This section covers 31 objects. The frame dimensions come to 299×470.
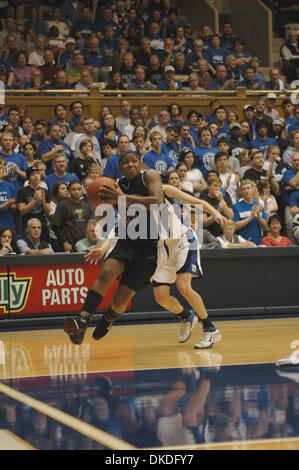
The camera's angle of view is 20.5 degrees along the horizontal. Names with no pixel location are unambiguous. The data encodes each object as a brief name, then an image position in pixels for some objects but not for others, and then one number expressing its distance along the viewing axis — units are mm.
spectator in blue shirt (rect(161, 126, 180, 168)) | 14602
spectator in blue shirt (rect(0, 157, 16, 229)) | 12367
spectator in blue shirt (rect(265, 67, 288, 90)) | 18391
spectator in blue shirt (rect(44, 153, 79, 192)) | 13009
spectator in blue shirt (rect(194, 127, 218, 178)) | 14789
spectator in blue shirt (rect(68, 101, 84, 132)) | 15016
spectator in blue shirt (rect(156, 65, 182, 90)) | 17281
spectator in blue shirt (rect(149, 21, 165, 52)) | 18766
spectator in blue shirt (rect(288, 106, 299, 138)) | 16547
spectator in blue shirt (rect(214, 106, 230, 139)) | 15984
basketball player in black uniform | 8656
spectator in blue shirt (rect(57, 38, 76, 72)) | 17125
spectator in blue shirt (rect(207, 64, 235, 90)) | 18062
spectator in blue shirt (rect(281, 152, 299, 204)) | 14438
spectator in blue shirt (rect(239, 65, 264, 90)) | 18828
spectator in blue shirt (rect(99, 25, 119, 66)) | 17828
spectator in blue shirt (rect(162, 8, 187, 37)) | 19592
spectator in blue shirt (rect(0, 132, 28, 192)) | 13062
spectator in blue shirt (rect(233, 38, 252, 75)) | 19531
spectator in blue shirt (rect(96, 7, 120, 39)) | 18562
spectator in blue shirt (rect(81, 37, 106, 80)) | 17469
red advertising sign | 11930
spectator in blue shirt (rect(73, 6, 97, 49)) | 18172
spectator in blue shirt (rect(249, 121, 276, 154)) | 15805
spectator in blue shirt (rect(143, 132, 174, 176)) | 14133
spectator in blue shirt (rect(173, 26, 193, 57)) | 18938
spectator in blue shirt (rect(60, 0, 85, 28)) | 18938
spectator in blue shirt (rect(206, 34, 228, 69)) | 19172
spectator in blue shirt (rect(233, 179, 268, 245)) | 13336
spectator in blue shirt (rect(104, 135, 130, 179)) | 13633
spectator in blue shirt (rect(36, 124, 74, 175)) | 13766
